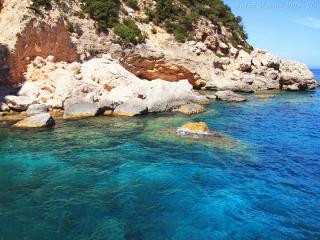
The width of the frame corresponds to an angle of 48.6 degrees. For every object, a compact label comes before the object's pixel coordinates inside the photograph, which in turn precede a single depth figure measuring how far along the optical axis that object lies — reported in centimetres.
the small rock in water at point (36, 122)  2484
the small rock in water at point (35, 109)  2808
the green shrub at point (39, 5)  3272
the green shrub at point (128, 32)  4128
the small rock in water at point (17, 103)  2857
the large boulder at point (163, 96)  3098
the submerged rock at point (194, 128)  2348
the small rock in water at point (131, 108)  2948
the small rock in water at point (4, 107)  2823
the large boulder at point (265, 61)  4988
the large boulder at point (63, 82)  2980
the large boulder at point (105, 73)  3228
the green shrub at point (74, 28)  3678
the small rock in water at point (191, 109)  3096
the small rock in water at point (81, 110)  2828
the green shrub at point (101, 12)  4019
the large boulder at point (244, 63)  4889
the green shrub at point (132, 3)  4712
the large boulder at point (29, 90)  3055
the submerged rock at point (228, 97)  3841
